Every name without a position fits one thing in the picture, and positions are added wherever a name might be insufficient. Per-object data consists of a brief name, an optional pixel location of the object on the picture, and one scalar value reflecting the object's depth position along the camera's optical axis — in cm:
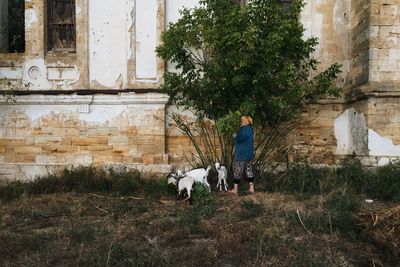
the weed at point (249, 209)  725
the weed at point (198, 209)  679
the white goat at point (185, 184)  843
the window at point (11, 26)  1191
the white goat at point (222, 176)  920
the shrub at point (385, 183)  869
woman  880
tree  915
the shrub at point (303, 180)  907
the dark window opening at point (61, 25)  1134
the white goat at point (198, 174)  862
